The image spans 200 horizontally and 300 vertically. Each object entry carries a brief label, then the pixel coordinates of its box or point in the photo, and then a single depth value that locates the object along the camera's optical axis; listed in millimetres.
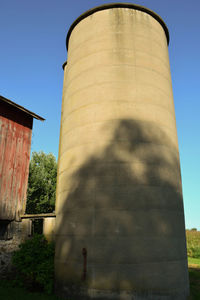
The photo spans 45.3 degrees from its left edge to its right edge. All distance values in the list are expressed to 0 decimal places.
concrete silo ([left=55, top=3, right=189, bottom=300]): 8969
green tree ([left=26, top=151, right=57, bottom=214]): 27500
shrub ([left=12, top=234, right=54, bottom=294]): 10172
